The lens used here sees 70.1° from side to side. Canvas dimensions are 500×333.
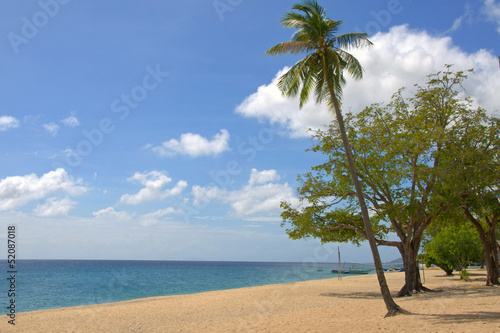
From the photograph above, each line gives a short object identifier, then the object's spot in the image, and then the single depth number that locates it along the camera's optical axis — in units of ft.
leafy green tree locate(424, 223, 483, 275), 121.90
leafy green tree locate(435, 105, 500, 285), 57.93
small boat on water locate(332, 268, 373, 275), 292.20
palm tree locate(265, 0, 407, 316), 41.75
